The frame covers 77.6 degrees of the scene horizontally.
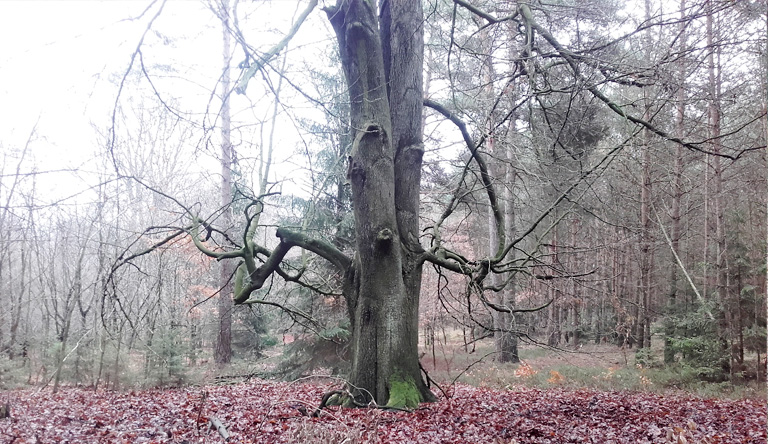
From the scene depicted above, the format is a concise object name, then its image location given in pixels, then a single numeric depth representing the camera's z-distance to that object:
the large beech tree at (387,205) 5.63
